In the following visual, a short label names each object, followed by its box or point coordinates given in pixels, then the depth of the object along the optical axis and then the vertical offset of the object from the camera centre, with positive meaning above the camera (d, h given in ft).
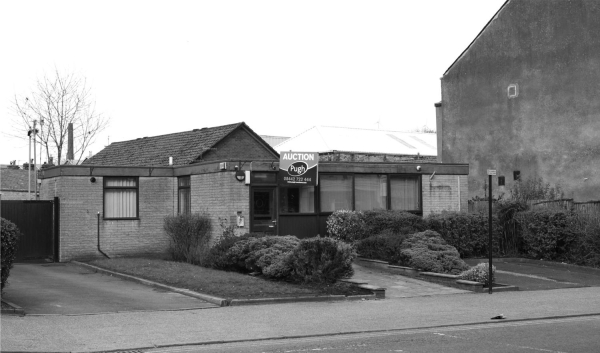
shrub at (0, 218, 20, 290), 46.44 -2.32
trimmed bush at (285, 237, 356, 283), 59.98 -4.57
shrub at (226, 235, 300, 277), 63.24 -4.31
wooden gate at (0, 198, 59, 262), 81.01 -2.05
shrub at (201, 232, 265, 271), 68.80 -4.65
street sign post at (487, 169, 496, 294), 62.07 -4.12
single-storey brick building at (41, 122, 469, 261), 78.84 +1.10
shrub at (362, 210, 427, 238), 80.79 -2.10
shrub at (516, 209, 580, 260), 84.48 -3.54
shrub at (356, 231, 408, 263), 75.14 -4.45
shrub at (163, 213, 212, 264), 79.00 -2.97
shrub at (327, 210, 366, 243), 81.00 -2.41
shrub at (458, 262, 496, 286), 65.46 -6.39
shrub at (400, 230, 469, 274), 70.33 -5.01
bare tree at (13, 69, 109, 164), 119.75 +14.13
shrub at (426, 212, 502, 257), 82.94 -3.03
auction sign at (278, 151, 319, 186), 79.97 +4.08
